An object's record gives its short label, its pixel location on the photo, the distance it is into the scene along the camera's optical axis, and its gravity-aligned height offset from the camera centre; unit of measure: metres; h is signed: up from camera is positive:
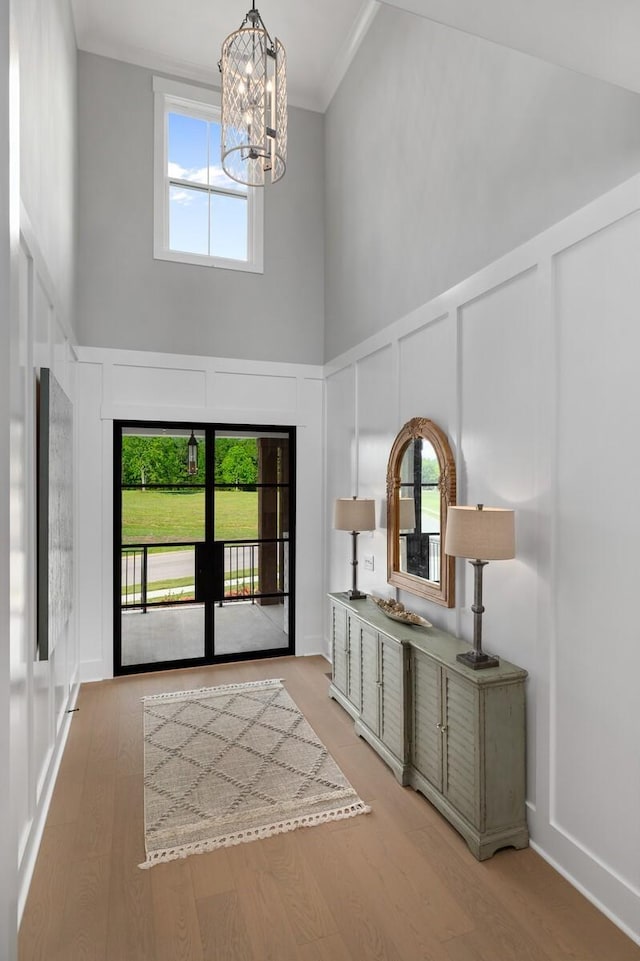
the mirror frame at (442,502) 2.92 -0.13
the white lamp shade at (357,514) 3.78 -0.25
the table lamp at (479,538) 2.27 -0.25
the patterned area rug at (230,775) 2.46 -1.62
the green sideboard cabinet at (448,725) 2.28 -1.21
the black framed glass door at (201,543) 4.47 -0.57
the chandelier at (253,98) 2.76 +2.03
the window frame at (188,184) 4.59 +2.66
